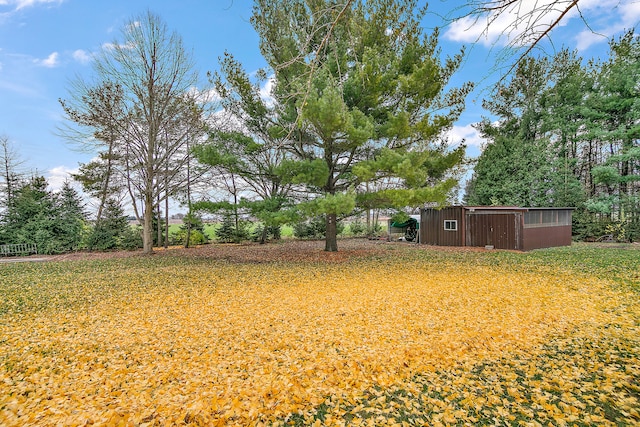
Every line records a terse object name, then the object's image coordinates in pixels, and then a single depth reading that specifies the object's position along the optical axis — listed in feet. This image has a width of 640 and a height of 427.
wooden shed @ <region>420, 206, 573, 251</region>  43.42
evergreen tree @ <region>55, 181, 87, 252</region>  43.75
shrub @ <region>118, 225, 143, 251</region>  47.11
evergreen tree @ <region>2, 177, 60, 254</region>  41.83
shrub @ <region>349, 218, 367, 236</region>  69.62
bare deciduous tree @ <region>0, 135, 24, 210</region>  43.55
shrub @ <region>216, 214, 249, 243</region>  56.03
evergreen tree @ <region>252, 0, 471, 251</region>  27.02
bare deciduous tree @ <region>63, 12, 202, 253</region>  36.19
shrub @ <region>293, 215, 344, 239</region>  60.80
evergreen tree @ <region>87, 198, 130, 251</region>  45.69
